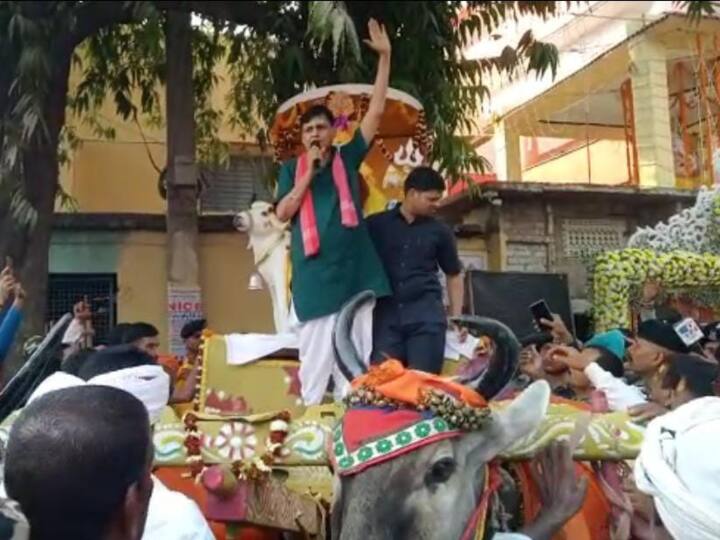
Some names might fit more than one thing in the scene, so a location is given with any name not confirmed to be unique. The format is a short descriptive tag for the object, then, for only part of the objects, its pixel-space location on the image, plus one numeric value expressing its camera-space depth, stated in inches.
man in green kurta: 194.4
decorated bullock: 120.0
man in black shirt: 190.7
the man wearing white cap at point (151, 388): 111.1
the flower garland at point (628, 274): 438.9
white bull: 239.1
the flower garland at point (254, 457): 136.3
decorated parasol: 247.9
